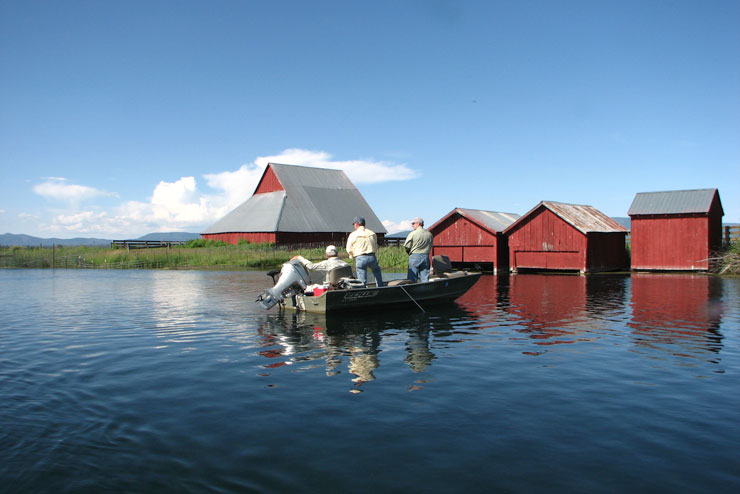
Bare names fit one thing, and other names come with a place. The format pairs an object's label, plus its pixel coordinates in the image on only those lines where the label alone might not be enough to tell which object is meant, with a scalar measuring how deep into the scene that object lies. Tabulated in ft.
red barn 180.24
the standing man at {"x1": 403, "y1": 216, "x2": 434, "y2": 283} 53.78
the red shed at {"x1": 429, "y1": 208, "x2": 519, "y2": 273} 119.85
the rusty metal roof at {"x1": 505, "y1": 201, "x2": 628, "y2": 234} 110.63
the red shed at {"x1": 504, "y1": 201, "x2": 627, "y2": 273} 110.63
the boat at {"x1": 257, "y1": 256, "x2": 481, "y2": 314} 49.19
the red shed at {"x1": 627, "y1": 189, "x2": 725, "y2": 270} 106.11
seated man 50.83
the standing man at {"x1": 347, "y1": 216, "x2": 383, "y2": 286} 50.16
